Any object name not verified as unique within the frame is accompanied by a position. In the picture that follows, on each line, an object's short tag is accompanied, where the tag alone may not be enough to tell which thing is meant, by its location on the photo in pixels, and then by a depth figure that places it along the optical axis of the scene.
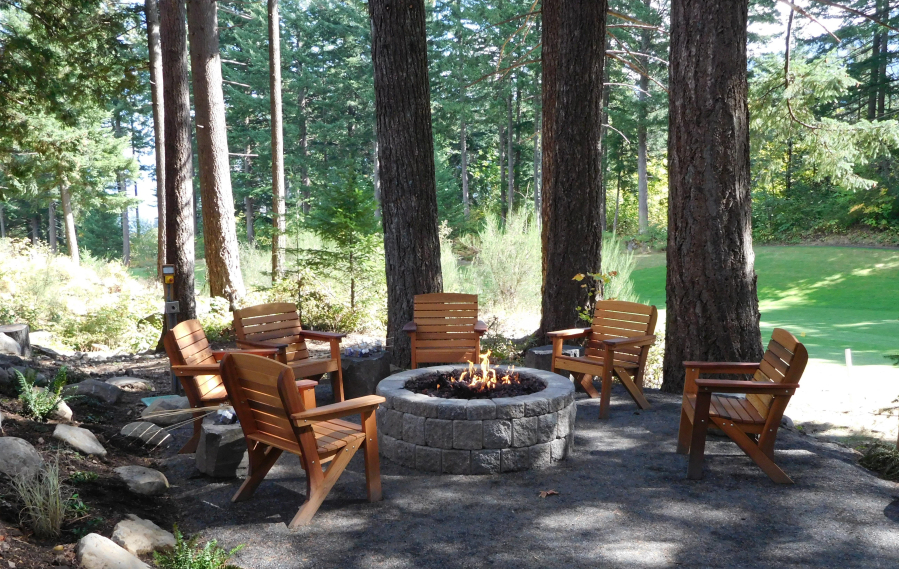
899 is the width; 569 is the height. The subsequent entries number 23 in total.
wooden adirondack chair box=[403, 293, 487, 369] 6.38
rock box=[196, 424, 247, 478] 4.06
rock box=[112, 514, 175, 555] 2.96
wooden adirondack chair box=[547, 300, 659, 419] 5.54
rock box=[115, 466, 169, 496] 3.77
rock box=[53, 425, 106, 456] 4.15
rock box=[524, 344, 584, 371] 6.40
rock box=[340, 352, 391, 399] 5.97
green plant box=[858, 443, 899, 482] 4.32
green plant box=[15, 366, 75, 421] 4.49
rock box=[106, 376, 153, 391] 6.32
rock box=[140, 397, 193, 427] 5.18
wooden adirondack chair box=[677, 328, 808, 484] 3.89
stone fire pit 4.25
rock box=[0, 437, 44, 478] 3.30
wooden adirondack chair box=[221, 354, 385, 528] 3.30
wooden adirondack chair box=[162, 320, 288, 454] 4.32
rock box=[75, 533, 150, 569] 2.61
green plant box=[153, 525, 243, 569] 2.66
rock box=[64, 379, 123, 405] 5.54
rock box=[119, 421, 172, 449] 4.75
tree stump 6.74
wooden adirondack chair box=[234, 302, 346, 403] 5.51
